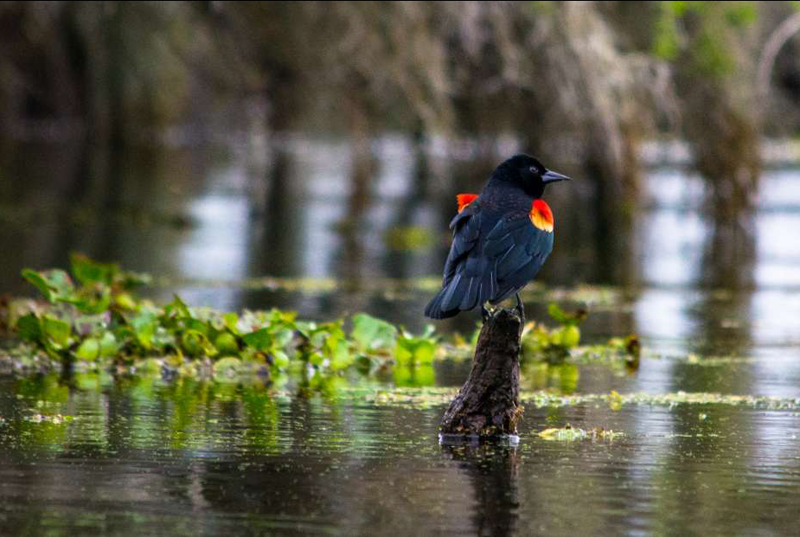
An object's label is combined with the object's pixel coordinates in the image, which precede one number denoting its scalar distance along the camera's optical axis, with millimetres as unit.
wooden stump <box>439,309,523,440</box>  16344
